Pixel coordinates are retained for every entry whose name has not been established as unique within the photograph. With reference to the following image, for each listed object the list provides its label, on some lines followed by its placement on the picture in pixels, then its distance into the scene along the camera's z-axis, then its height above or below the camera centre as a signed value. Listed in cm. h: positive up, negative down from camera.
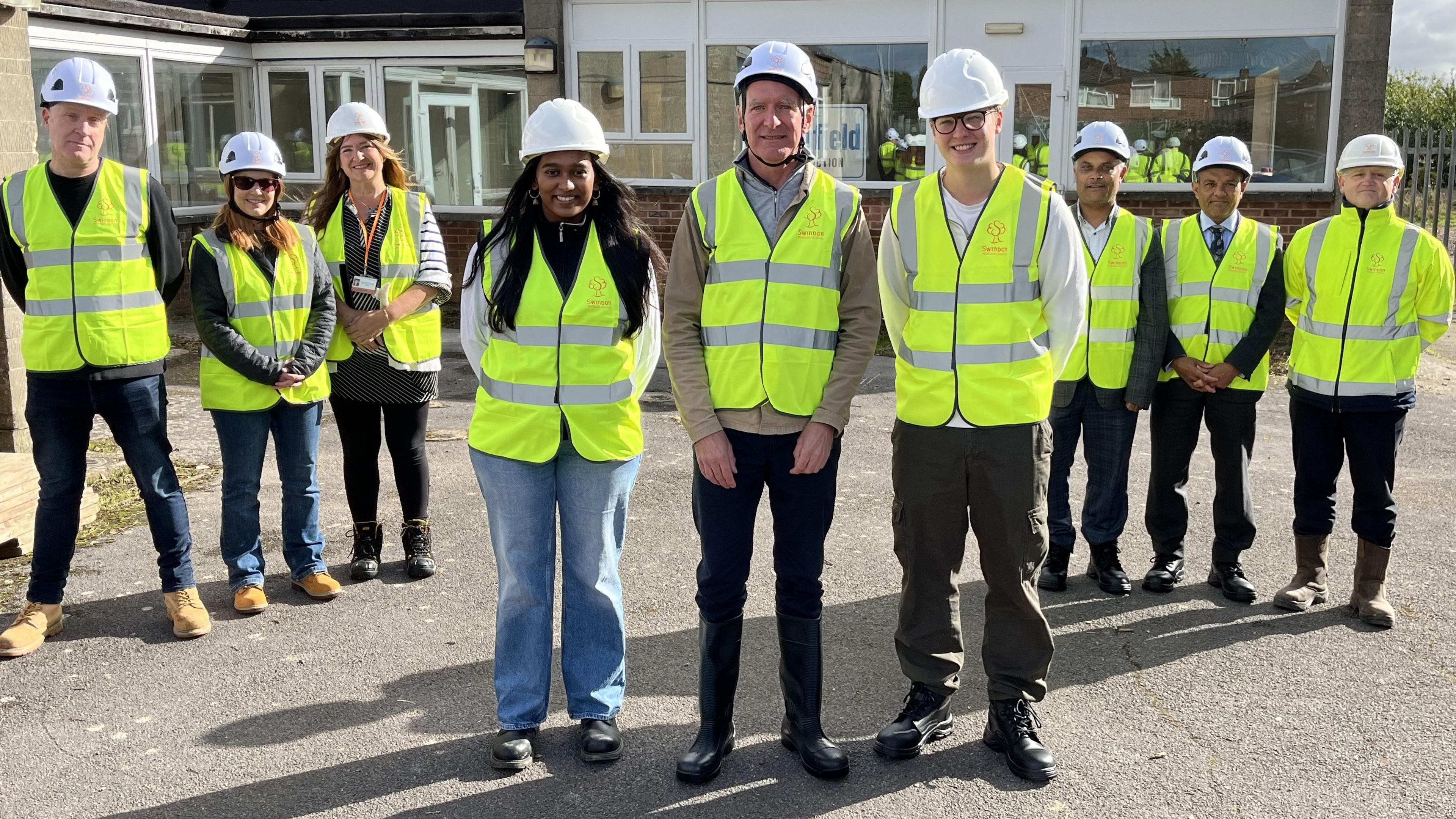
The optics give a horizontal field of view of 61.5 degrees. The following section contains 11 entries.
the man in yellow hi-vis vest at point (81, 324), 495 -43
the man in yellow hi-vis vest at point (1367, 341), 530 -51
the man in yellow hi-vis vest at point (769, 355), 382 -42
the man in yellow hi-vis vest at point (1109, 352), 563 -59
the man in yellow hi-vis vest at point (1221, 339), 559 -53
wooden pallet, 605 -142
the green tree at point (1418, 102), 3297 +348
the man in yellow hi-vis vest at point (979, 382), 398 -53
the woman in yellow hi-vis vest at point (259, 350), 528 -57
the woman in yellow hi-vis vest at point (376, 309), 575 -42
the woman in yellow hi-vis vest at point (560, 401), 400 -59
